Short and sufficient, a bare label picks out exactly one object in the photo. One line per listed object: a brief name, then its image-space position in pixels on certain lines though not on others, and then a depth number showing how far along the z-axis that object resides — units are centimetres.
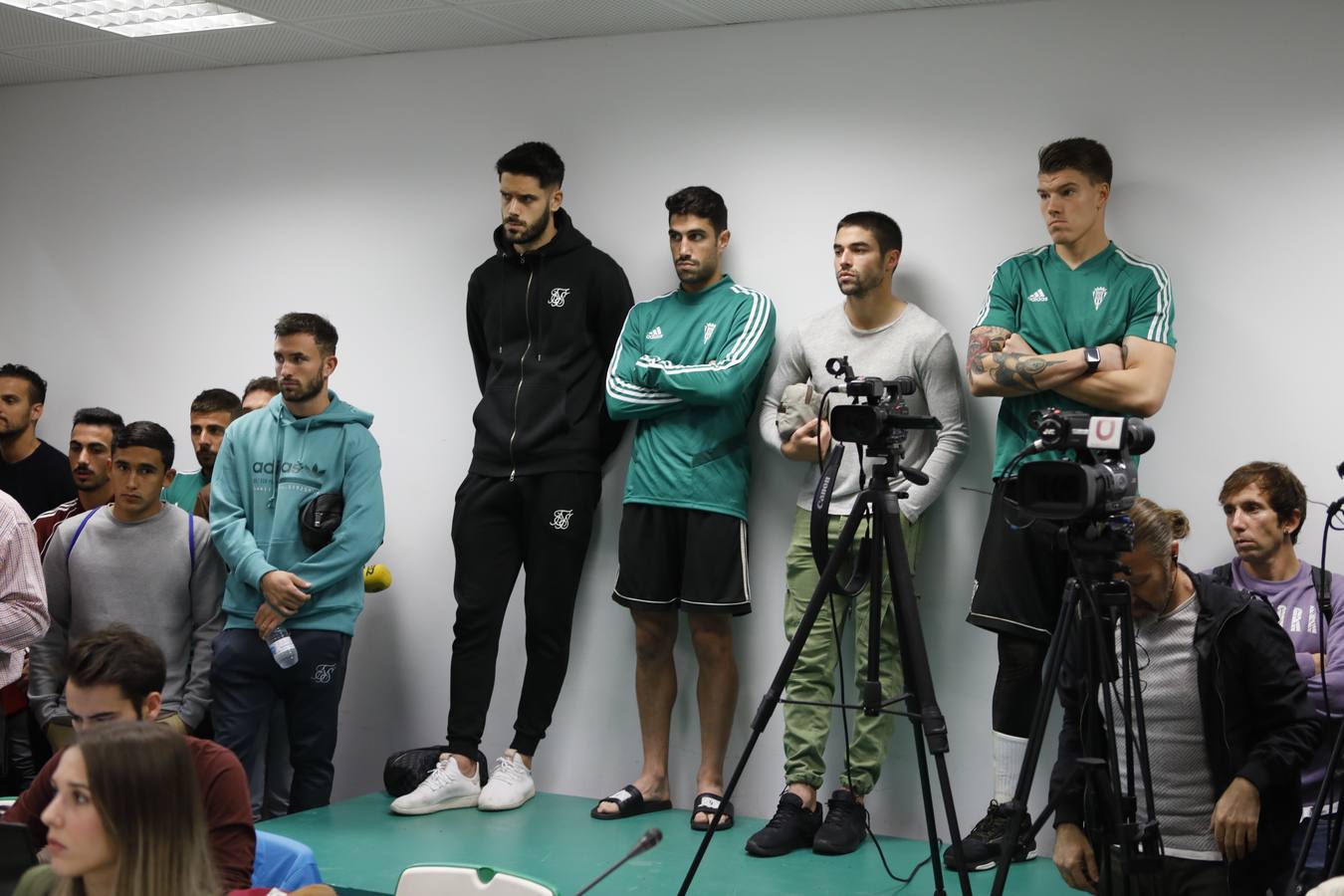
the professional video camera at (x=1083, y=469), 267
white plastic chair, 243
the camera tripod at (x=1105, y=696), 265
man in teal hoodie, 436
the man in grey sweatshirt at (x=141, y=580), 446
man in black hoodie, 459
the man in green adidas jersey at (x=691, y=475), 435
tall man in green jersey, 374
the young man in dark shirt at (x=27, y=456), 529
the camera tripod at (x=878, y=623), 304
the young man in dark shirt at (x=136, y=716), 252
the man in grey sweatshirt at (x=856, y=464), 410
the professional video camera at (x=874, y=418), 308
